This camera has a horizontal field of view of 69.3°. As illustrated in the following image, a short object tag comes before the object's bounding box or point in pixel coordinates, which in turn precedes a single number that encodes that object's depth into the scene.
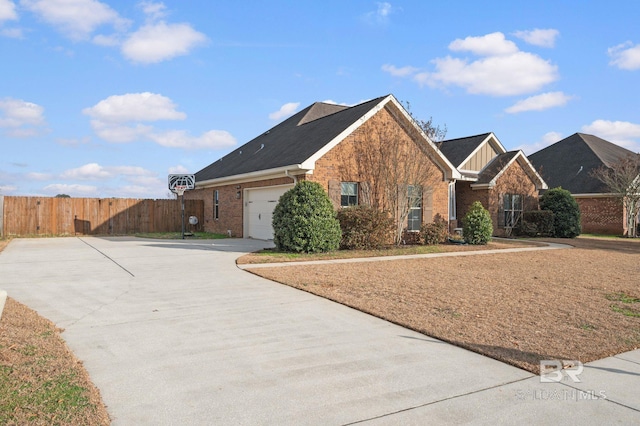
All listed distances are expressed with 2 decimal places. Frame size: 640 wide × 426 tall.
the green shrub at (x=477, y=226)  18.23
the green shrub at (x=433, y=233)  17.61
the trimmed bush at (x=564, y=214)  23.25
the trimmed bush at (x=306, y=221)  13.70
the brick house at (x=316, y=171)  16.17
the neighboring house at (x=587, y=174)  27.14
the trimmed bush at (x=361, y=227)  15.18
